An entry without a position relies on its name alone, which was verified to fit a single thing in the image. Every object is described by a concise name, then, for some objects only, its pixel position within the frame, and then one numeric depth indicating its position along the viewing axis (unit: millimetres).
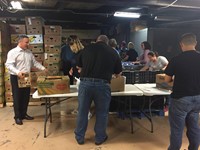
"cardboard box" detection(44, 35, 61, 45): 4637
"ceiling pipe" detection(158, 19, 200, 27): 6663
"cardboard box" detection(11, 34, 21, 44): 4551
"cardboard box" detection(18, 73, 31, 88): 3418
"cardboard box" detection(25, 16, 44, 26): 4516
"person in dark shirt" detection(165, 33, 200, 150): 2098
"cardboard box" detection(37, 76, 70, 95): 2871
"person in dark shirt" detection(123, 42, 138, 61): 6438
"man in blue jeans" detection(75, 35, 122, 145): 2643
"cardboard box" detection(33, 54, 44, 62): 4679
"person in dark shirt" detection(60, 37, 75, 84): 4957
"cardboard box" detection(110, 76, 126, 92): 2973
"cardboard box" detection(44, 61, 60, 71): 4723
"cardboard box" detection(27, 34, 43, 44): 4559
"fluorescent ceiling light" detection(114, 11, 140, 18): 5736
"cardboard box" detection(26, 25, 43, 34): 4524
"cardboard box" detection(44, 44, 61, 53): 4668
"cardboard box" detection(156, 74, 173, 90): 3061
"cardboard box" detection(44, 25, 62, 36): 4609
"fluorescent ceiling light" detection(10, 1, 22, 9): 4462
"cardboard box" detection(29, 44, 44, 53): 4595
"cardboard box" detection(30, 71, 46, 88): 3426
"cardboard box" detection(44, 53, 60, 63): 4688
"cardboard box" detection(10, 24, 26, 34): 4547
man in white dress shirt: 3396
